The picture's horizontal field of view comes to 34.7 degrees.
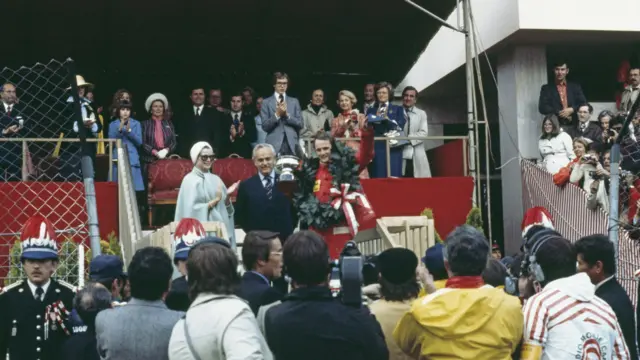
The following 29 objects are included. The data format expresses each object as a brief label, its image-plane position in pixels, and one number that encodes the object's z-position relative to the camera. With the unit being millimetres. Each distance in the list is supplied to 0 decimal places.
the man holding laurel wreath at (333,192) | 9094
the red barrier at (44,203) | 13133
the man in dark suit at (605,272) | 5613
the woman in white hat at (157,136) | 13727
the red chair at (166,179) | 13375
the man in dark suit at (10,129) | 12852
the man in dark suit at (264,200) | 9680
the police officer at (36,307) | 5676
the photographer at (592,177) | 11102
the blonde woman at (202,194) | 9875
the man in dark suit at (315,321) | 4398
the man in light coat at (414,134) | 14914
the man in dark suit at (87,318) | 5180
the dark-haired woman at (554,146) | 14242
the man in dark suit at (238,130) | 14375
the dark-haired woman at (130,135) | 13492
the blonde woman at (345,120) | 13266
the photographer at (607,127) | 13359
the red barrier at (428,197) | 14250
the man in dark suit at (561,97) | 15172
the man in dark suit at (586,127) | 14391
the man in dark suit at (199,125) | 14172
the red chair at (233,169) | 13883
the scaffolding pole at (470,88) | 13578
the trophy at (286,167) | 9367
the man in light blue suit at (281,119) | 13688
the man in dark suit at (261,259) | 5340
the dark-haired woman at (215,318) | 4262
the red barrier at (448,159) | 15117
